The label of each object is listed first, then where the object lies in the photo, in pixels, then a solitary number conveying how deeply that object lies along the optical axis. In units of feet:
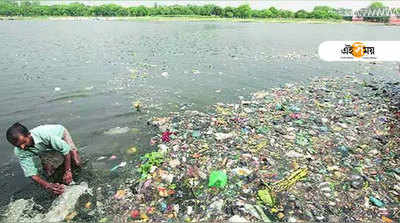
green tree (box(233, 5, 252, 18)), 348.79
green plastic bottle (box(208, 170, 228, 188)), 13.30
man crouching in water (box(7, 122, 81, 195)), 11.08
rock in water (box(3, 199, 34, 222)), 11.78
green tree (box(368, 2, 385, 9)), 399.61
